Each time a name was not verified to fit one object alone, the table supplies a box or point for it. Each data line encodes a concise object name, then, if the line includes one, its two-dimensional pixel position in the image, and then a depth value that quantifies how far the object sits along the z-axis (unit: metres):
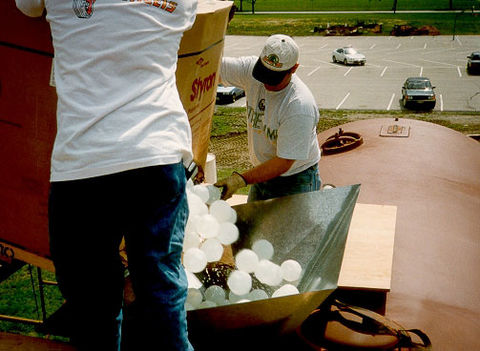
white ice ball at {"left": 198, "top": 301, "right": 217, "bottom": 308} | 2.06
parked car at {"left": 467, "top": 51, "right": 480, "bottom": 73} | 26.73
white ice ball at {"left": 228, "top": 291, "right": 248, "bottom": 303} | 2.27
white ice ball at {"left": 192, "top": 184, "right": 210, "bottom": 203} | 2.55
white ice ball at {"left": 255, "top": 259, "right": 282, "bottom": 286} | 2.40
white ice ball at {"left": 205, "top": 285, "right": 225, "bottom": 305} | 2.23
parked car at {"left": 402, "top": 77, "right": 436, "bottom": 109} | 18.67
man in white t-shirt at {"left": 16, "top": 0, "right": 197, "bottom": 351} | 1.43
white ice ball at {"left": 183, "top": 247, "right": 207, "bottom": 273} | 2.28
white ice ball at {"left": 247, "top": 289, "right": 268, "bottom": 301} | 2.28
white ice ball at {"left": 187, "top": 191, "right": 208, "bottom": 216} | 2.43
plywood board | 2.11
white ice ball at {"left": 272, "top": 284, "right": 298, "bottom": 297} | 2.20
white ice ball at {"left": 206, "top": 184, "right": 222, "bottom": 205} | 2.64
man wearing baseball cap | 2.91
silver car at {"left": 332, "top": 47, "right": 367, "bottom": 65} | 30.86
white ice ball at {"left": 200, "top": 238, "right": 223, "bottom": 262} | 2.44
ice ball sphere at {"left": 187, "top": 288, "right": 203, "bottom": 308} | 2.08
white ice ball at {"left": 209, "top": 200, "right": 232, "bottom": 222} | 2.50
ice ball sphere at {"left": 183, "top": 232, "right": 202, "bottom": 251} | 2.41
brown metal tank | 2.24
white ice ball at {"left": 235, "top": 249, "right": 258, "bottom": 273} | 2.44
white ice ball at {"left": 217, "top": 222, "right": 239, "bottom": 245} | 2.51
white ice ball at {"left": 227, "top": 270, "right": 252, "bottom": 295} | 2.27
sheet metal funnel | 1.78
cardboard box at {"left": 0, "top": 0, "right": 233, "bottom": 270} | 1.73
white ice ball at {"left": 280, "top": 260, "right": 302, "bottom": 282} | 2.34
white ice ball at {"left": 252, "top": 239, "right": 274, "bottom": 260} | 2.51
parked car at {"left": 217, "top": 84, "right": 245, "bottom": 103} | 20.08
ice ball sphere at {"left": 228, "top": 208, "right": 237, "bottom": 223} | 2.56
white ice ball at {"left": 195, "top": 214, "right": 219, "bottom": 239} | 2.42
